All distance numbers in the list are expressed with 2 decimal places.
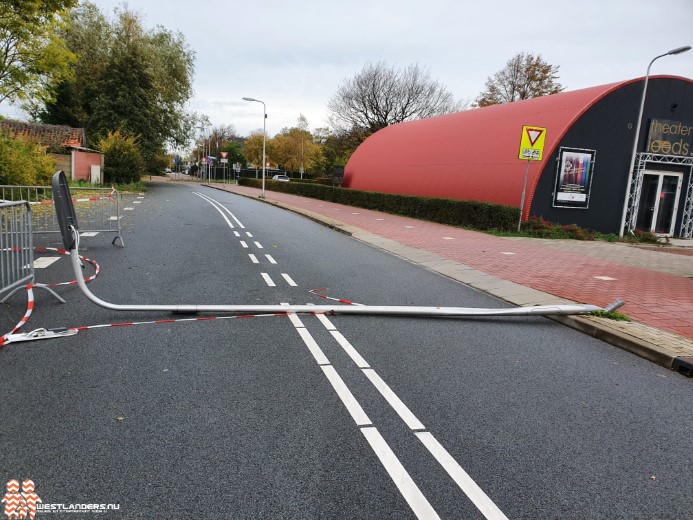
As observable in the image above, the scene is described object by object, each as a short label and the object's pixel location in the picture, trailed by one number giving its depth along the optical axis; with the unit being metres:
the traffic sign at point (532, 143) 14.88
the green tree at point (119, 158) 33.94
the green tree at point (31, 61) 24.03
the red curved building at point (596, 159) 17.39
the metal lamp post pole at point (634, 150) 16.66
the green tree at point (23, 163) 17.08
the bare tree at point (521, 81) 51.25
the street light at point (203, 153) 84.30
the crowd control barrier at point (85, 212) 10.83
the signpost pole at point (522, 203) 15.97
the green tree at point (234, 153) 96.88
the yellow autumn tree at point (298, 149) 69.19
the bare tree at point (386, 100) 48.81
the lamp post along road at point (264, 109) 33.74
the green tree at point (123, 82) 38.28
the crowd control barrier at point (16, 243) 5.85
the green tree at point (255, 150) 77.97
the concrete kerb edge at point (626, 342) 4.73
